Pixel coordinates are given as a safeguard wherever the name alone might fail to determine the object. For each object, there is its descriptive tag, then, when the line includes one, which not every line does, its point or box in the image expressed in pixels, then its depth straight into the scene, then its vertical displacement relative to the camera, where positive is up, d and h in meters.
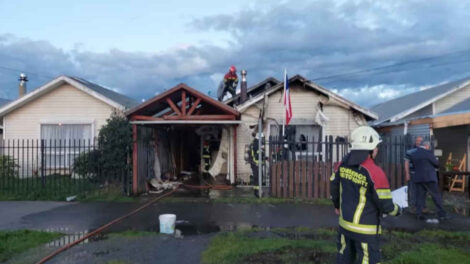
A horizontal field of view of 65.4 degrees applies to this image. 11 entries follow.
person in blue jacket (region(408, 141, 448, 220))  7.62 -0.77
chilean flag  10.96 +1.07
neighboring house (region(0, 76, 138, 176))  14.51 +0.77
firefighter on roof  15.39 +2.27
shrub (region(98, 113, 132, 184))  10.87 -0.42
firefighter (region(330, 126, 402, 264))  3.47 -0.58
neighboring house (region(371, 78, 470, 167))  13.07 +0.63
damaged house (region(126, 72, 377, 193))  12.71 +0.54
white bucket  6.55 -1.56
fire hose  5.47 -1.75
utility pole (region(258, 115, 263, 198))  9.99 -0.82
